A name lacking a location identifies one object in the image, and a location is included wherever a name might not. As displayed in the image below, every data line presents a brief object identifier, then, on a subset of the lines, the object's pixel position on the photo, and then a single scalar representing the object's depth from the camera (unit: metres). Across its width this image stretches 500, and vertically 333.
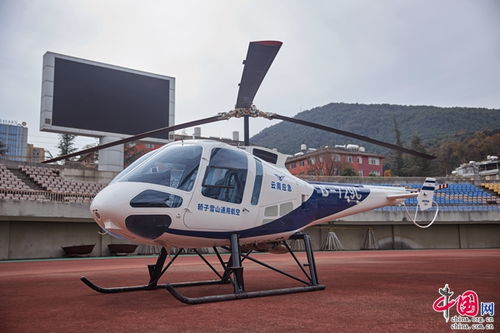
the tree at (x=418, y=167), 70.38
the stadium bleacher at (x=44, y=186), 22.56
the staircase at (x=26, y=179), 26.17
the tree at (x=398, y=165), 72.88
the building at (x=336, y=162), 63.75
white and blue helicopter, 5.83
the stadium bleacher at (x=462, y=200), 33.72
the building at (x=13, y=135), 153.75
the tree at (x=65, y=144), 67.50
